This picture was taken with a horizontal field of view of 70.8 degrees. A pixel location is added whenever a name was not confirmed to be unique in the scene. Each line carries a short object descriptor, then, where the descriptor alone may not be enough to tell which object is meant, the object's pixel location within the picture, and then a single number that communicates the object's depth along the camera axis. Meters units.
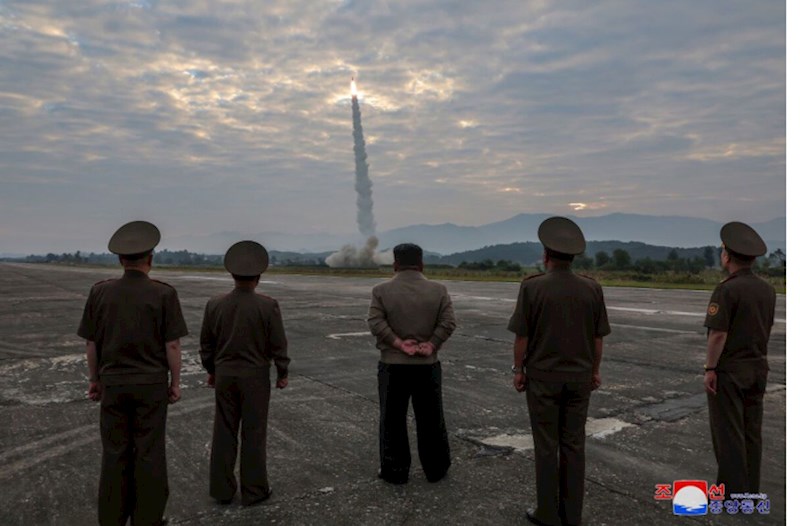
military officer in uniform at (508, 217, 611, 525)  4.24
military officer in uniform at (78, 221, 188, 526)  4.02
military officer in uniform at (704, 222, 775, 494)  4.43
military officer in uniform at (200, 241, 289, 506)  4.56
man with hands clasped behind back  4.88
